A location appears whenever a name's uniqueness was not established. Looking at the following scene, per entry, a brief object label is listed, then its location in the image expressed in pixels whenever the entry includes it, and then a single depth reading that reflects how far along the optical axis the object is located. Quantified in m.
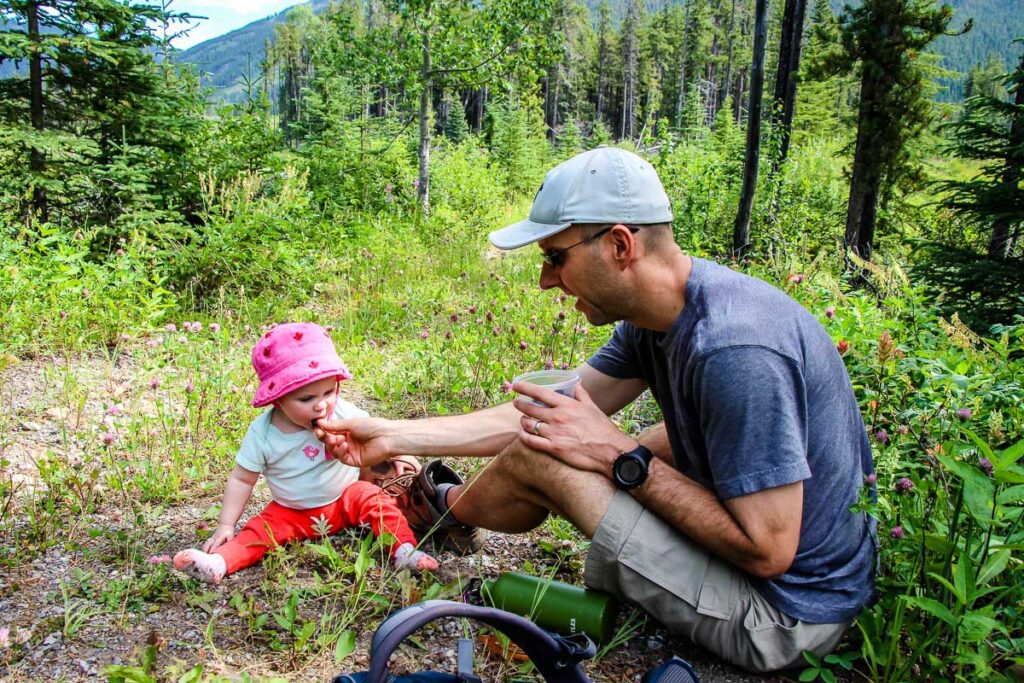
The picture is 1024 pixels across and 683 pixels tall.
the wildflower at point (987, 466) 1.84
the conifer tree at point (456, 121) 32.29
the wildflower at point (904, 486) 2.03
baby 2.44
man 1.73
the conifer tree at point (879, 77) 10.48
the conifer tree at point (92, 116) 5.56
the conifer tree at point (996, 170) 5.63
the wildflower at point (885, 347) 2.23
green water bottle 2.12
